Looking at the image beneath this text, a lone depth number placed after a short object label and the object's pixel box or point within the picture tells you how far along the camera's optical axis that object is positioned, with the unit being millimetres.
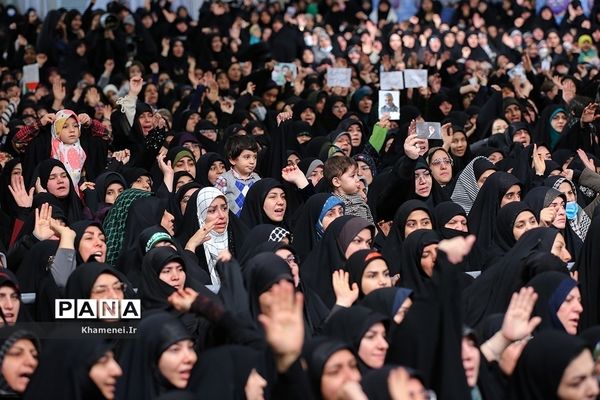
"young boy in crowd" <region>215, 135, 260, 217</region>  17984
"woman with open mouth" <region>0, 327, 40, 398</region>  10250
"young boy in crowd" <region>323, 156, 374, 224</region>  17078
